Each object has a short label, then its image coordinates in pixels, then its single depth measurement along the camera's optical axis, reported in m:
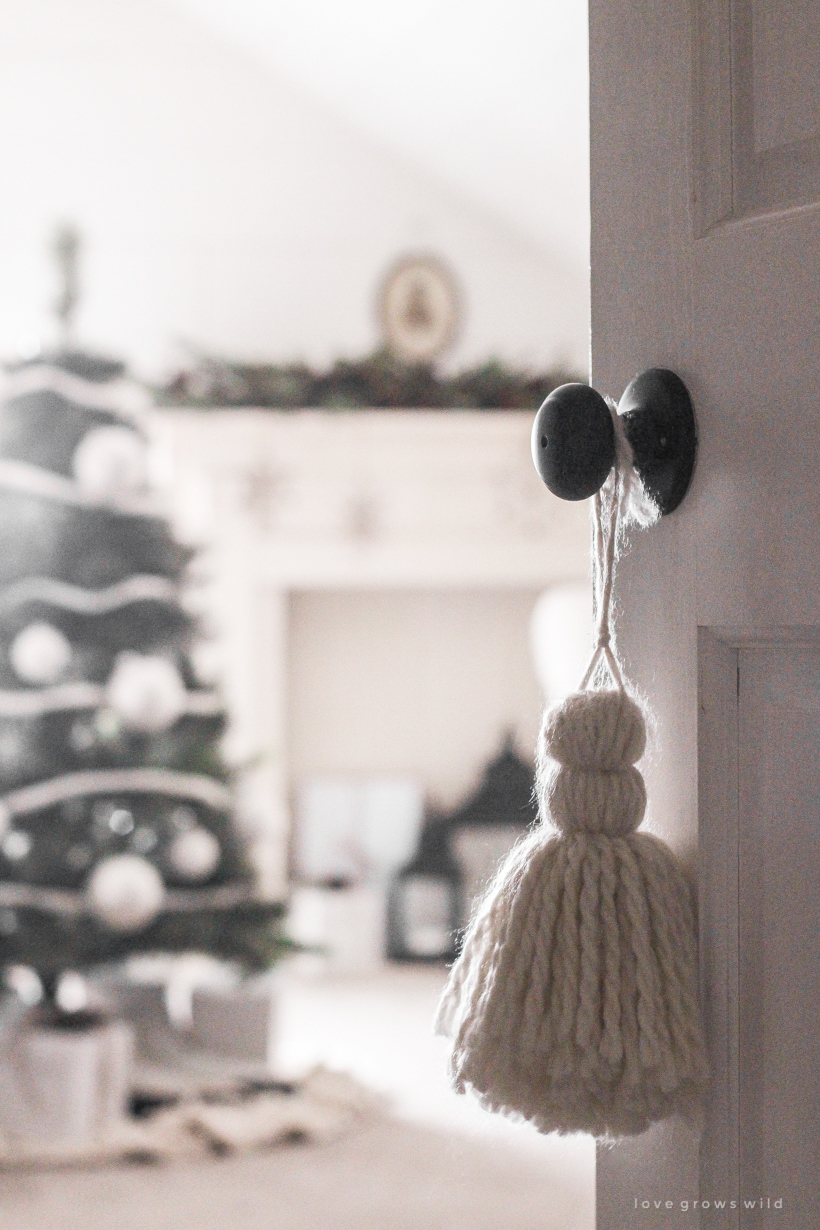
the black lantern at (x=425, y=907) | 3.72
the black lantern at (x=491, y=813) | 3.74
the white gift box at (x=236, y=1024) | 2.54
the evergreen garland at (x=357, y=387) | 3.53
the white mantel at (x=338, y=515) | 3.56
